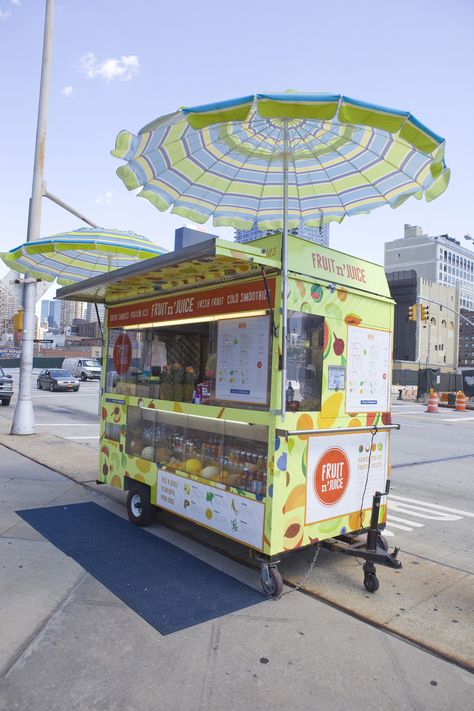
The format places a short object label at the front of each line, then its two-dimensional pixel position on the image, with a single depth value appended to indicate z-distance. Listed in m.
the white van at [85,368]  37.81
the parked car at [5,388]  19.60
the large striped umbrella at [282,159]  3.25
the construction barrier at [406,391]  35.84
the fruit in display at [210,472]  4.79
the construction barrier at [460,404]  28.00
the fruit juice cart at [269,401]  4.07
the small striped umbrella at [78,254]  6.81
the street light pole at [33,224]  11.10
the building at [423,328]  76.38
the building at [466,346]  135.64
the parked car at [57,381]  27.58
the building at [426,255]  122.19
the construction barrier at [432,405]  25.53
